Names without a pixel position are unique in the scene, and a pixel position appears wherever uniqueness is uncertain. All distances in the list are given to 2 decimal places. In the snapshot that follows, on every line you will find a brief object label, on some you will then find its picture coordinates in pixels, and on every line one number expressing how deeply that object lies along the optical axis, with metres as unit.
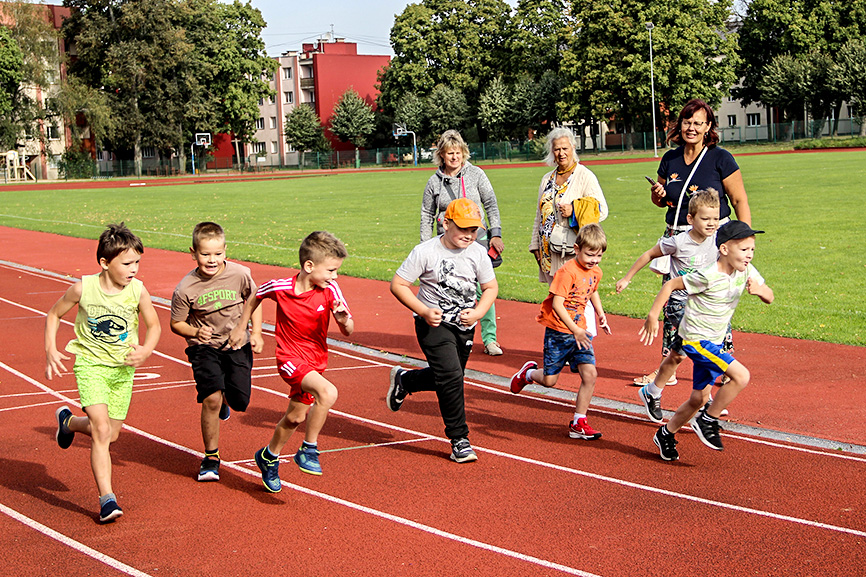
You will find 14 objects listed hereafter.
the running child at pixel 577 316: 6.47
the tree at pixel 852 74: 68.99
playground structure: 69.12
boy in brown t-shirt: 5.61
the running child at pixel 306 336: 5.38
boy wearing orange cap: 6.00
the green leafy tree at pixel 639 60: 71.62
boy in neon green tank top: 5.19
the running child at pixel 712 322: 5.71
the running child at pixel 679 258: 6.41
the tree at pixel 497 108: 81.19
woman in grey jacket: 8.35
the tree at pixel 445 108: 84.06
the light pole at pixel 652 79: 66.38
